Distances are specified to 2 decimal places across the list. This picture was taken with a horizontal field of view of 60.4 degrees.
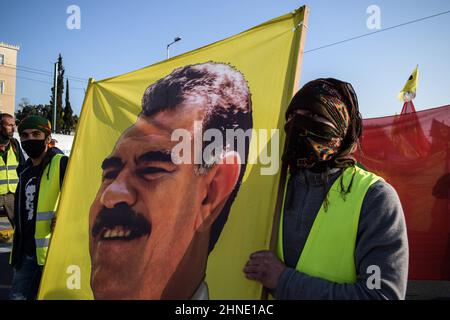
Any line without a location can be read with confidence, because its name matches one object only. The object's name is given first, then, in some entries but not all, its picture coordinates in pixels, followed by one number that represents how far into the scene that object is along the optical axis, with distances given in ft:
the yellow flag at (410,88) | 26.01
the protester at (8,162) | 20.08
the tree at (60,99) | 146.43
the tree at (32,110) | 170.71
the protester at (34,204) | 10.22
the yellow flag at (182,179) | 6.32
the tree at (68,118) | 157.07
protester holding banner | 4.60
